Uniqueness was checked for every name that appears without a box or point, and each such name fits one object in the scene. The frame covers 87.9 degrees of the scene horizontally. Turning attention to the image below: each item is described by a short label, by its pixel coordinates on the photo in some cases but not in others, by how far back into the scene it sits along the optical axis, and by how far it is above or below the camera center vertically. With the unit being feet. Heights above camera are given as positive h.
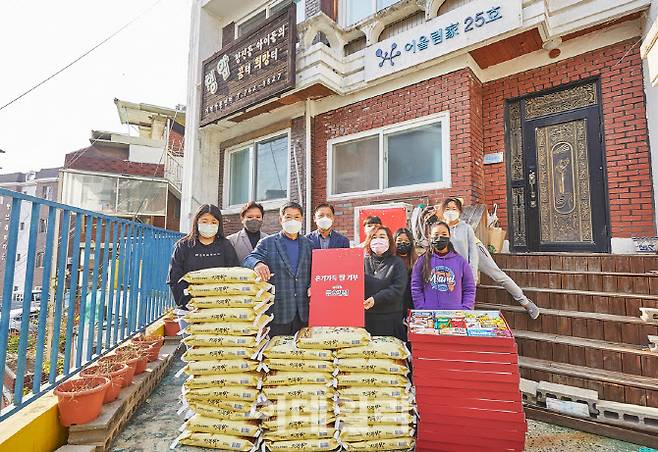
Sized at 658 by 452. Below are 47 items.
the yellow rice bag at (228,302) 7.84 -0.99
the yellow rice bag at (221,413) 7.49 -3.43
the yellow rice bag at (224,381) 7.63 -2.73
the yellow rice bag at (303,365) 7.47 -2.33
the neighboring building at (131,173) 48.65 +12.54
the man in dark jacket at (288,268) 9.00 -0.24
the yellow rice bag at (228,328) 7.73 -1.59
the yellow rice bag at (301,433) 7.29 -3.72
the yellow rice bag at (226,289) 7.88 -0.71
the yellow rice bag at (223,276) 7.91 -0.40
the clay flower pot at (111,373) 8.50 -2.98
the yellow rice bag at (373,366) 7.44 -2.32
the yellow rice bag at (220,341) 7.67 -1.86
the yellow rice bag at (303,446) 7.29 -3.97
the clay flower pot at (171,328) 15.17 -3.09
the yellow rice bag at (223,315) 7.75 -1.29
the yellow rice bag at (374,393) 7.43 -2.90
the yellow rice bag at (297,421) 7.32 -3.48
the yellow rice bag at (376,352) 7.43 -2.00
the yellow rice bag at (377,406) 7.38 -3.16
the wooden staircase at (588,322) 9.22 -1.94
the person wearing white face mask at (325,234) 10.75 +0.81
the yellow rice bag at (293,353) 7.48 -2.05
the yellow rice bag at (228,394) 7.57 -3.01
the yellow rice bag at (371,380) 7.43 -2.61
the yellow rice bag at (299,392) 7.43 -2.89
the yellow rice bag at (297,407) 7.37 -3.20
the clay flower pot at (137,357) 10.21 -2.99
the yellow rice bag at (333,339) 7.47 -1.75
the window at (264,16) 25.23 +20.28
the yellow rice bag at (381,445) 7.29 -3.96
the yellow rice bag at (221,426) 7.49 -3.72
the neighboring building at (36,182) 91.30 +20.83
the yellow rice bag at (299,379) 7.46 -2.61
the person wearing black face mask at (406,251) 10.11 +0.26
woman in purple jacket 9.41 -0.53
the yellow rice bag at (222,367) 7.63 -2.43
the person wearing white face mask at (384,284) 8.91 -0.64
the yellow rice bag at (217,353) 7.66 -2.13
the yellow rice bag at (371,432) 7.29 -3.68
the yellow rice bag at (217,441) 7.48 -4.04
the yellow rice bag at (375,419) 7.33 -3.42
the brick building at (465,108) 14.44 +8.09
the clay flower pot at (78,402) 7.38 -3.15
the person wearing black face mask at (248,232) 11.63 +0.93
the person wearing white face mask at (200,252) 10.14 +0.19
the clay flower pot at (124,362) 9.39 -2.99
